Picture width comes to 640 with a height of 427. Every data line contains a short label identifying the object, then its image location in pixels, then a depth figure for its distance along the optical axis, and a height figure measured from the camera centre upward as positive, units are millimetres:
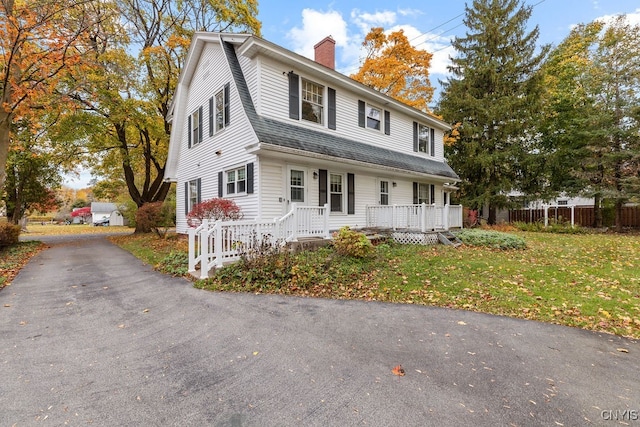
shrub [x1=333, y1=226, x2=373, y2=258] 7508 -927
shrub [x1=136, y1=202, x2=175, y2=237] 14328 -378
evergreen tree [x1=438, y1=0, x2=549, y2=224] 18500 +6927
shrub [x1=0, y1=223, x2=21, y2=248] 10945 -936
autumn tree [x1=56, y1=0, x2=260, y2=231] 14516 +6991
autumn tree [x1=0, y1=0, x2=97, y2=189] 8495 +4970
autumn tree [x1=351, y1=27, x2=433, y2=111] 19781 +9482
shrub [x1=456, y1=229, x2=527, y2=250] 10156 -1179
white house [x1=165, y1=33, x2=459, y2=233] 9414 +2846
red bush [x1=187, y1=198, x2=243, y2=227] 8922 -62
